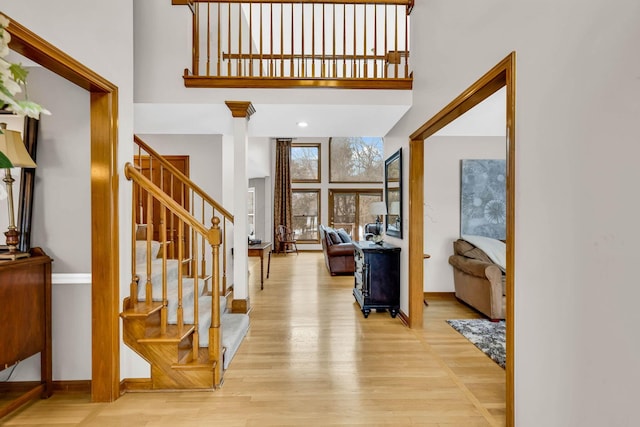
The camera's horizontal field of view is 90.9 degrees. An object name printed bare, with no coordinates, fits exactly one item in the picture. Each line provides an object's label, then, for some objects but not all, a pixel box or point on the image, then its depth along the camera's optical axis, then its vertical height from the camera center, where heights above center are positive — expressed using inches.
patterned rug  108.6 -47.9
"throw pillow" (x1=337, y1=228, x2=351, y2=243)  263.3 -19.9
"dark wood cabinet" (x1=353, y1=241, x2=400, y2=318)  146.2 -30.5
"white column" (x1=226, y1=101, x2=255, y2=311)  135.9 +2.1
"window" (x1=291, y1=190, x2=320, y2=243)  386.6 -0.5
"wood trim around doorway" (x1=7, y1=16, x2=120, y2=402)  81.5 -9.0
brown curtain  370.9 +36.2
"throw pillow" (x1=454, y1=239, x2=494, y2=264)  157.0 -19.7
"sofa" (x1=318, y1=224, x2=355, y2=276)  235.6 -33.5
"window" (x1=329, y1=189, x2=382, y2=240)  385.1 +7.8
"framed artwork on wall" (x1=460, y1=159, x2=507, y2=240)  176.4 +8.7
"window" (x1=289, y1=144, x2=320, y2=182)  388.8 +63.7
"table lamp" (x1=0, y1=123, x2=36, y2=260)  71.8 +11.8
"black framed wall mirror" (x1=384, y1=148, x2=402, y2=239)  145.9 +10.7
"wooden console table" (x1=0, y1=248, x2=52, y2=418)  72.1 -25.3
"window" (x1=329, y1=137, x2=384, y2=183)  387.9 +66.9
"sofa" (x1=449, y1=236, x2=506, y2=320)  137.4 -28.1
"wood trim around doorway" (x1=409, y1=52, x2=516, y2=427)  64.5 +9.7
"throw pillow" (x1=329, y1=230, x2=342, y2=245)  249.1 -19.6
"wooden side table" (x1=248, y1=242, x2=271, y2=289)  183.0 -21.4
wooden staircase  85.4 -32.2
